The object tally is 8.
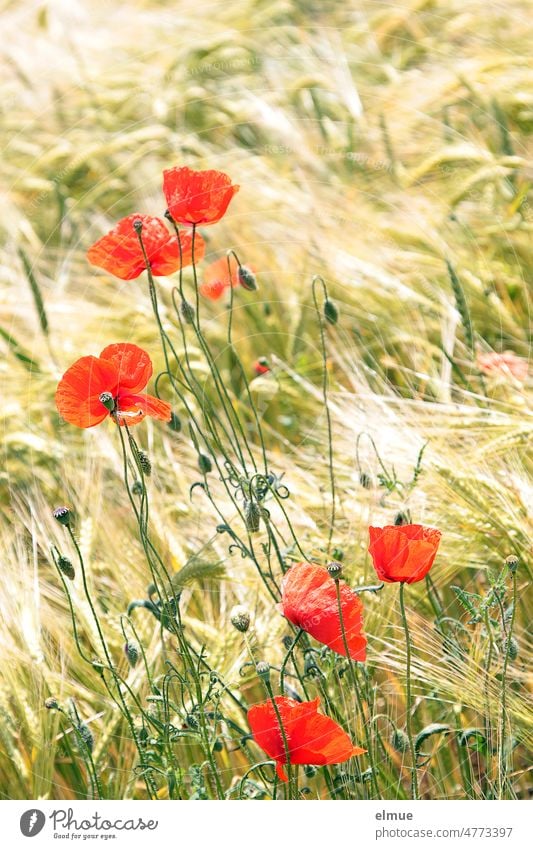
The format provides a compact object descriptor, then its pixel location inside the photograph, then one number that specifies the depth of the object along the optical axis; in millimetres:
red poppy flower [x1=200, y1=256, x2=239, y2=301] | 2630
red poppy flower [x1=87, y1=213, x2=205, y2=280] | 2464
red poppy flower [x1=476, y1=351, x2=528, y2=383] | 2708
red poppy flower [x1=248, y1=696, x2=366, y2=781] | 2395
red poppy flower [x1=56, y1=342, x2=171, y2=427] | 2418
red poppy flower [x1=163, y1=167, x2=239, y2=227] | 2444
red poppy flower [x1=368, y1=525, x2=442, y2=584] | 2387
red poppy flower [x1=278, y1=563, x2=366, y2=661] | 2400
